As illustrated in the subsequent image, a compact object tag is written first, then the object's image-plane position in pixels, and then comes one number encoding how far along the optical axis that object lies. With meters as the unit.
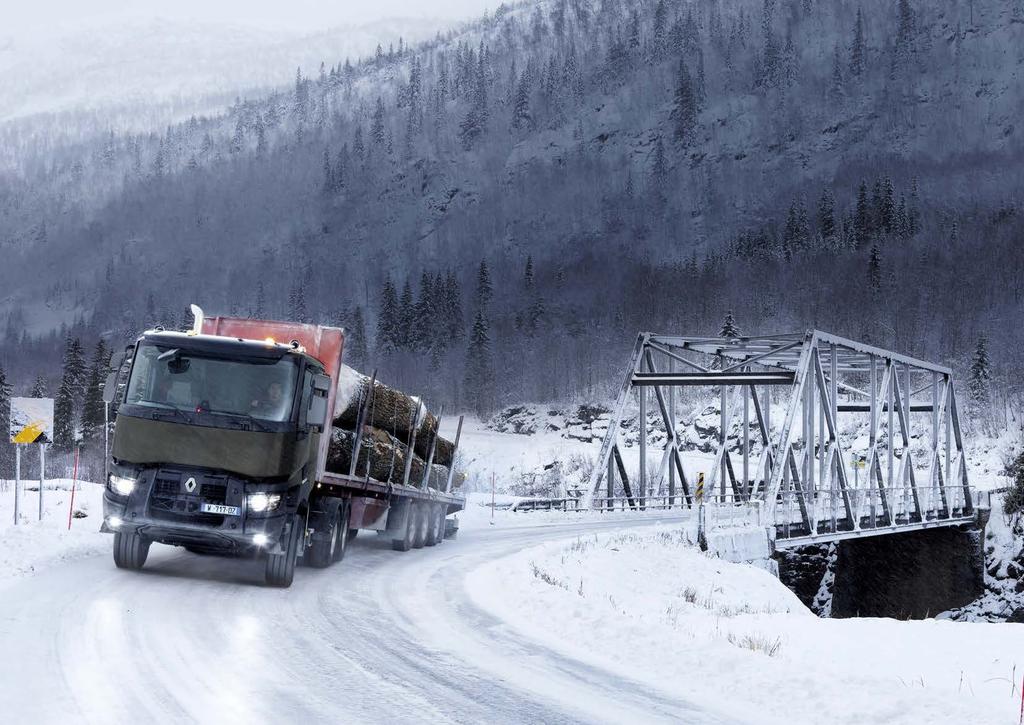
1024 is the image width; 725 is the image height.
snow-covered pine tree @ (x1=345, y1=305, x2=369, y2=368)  141.00
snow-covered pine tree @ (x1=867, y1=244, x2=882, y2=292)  134.12
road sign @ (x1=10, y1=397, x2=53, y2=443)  18.48
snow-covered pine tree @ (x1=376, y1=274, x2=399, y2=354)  147.12
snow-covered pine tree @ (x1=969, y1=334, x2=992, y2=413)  76.94
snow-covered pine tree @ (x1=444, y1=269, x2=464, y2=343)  148.75
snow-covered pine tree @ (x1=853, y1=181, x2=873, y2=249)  157.00
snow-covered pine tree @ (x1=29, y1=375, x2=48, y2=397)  72.80
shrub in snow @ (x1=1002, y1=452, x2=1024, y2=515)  39.25
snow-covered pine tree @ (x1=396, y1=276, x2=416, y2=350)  147.75
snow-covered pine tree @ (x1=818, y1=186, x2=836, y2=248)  161.00
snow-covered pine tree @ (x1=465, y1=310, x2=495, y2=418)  112.06
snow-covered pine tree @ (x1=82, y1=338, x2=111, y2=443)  74.06
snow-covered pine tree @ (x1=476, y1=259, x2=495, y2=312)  164.25
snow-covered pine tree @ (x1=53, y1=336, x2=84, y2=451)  78.12
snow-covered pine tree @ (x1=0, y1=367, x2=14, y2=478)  65.94
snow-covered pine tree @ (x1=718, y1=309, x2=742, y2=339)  87.31
